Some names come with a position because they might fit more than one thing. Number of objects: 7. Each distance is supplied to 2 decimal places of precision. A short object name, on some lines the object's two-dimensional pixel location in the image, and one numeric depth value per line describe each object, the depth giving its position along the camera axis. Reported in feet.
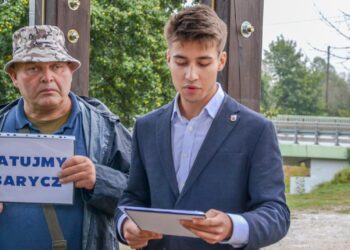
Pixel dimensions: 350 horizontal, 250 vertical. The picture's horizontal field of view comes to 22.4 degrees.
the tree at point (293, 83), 229.06
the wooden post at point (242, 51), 14.64
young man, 8.87
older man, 11.26
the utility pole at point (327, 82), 234.72
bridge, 117.72
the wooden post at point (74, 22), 14.66
